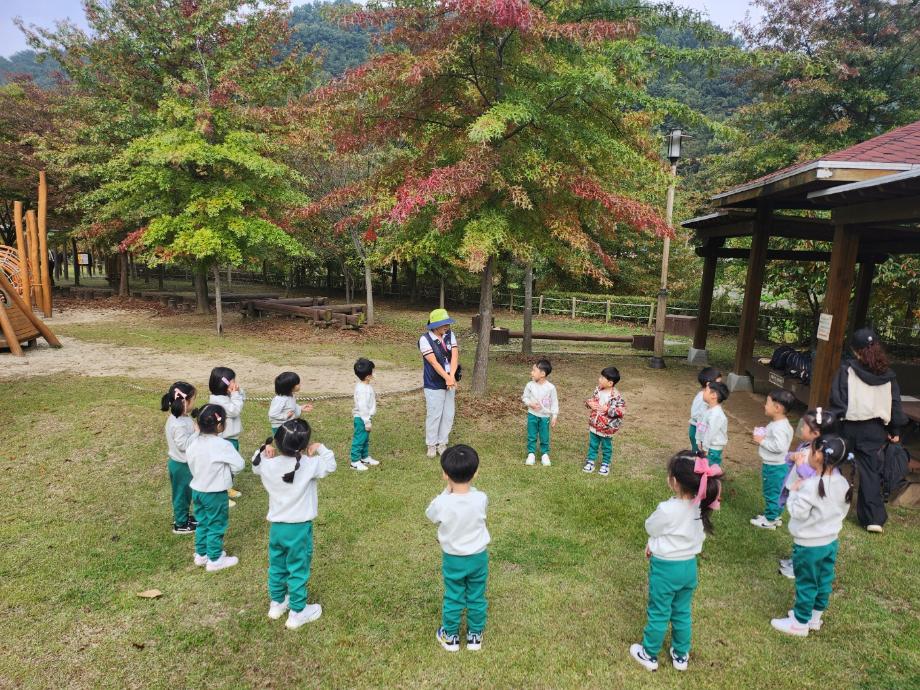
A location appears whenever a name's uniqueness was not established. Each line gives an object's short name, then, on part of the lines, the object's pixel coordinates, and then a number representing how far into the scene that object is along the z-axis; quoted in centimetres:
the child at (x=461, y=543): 319
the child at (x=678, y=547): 309
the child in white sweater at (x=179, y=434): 430
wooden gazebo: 599
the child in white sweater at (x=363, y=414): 574
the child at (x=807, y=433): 367
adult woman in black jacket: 479
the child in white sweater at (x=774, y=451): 461
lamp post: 1055
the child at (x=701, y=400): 526
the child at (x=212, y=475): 389
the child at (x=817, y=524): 340
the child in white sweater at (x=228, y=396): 475
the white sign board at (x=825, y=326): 696
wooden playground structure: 1104
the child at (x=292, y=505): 341
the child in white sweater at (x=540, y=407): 589
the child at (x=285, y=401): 507
